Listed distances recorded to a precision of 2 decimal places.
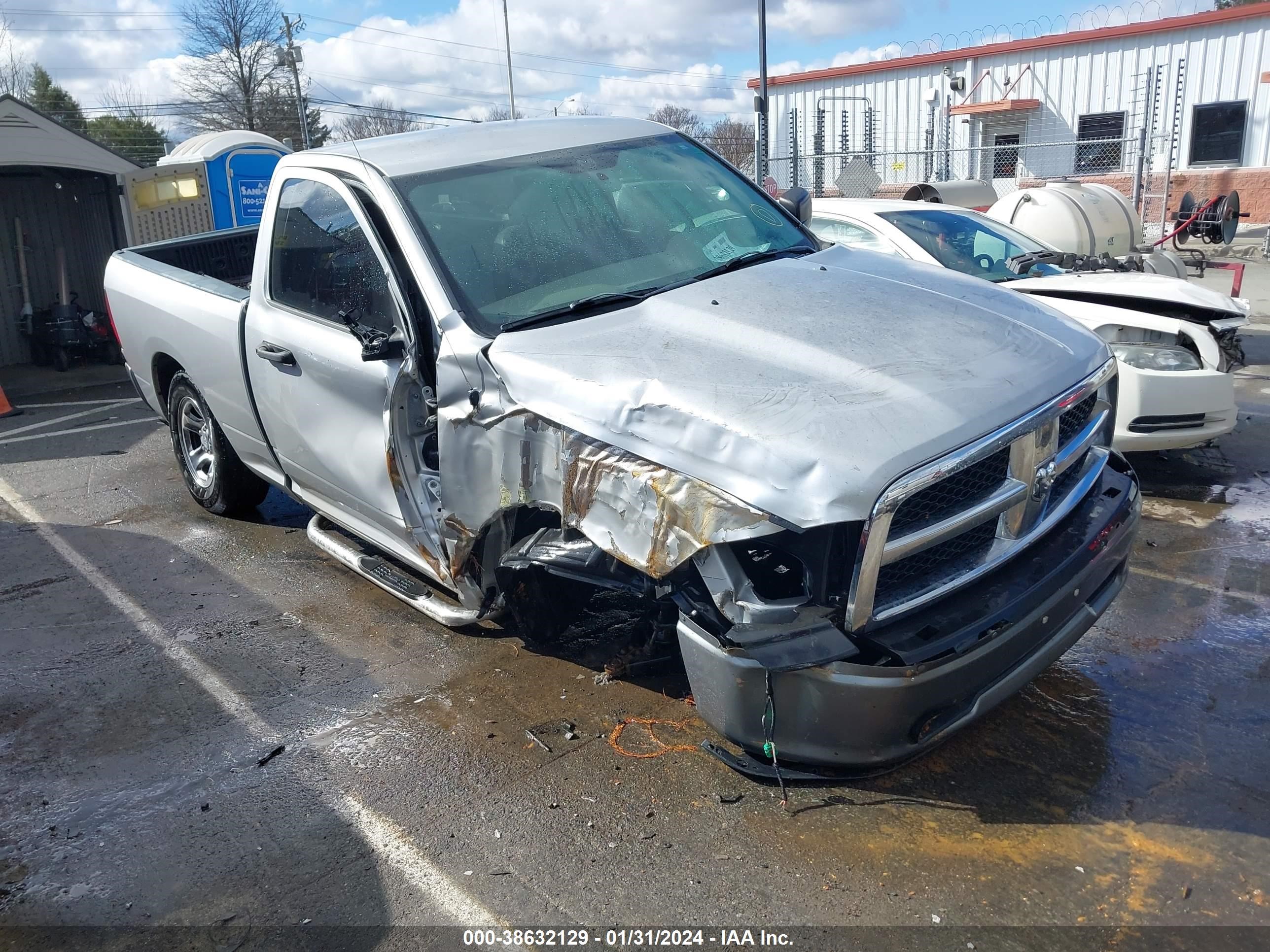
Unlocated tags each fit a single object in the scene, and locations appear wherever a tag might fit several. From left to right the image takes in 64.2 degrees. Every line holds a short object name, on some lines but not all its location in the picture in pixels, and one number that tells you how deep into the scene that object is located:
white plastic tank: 10.14
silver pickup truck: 2.67
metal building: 21.48
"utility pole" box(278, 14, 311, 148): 44.66
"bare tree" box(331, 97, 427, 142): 39.78
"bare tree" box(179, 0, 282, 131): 45.31
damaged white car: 5.59
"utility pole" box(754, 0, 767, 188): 14.13
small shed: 12.59
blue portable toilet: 12.62
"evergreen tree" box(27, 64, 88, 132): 42.50
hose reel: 11.99
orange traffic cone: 9.90
